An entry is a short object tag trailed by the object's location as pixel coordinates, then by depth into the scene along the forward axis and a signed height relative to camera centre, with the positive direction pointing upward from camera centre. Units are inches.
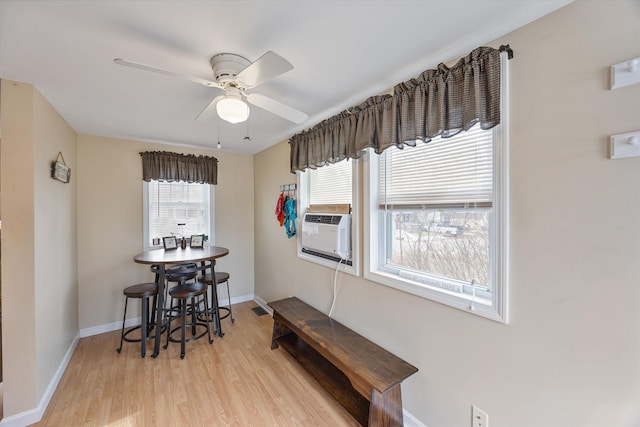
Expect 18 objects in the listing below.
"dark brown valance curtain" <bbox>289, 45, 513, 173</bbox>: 50.1 +24.6
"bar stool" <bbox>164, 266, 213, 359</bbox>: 98.6 -38.5
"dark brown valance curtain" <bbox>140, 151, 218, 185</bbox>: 126.2 +23.7
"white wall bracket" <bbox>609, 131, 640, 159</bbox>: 36.3 +9.5
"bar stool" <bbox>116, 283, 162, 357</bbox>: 98.1 -34.6
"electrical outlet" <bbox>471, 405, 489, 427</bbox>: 52.6 -43.7
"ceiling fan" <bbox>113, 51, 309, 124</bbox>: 49.1 +27.8
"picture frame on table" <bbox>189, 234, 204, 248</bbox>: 128.2 -14.6
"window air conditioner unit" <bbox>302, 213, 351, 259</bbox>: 87.9 -8.4
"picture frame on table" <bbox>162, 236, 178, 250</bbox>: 120.0 -14.4
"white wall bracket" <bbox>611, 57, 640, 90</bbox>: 36.4 +20.0
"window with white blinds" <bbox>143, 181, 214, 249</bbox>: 130.3 +1.9
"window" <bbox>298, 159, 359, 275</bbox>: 84.0 +8.4
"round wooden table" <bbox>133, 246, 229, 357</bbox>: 97.2 -18.2
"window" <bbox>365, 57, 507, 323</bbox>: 51.4 -2.3
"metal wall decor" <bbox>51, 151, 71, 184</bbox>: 82.0 +14.8
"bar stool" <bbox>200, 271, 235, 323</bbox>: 117.2 -31.7
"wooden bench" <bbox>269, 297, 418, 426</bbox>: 61.1 -40.3
